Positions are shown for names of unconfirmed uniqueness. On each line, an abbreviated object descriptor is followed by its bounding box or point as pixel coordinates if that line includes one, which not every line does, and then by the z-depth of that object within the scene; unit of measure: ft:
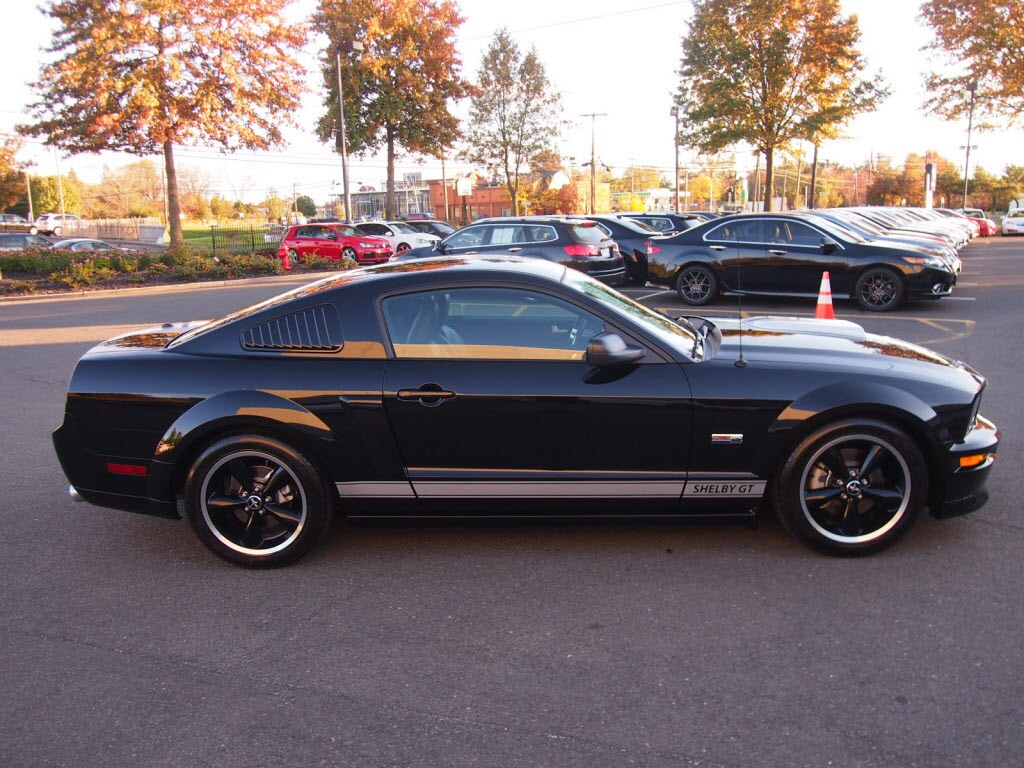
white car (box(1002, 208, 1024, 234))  146.82
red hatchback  89.40
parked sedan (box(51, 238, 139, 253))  98.63
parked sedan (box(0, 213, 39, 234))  191.42
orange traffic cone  31.50
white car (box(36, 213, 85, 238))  204.89
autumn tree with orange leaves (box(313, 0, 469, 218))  115.75
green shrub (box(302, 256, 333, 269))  85.51
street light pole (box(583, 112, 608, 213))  201.71
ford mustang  12.55
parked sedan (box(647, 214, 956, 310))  39.70
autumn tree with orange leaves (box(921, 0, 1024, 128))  107.14
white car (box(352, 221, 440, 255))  91.68
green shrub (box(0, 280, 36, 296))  65.41
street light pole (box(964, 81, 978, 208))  117.18
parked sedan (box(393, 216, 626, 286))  46.16
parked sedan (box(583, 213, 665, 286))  53.52
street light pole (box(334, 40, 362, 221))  104.27
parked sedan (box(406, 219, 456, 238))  102.70
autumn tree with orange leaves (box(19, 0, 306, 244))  81.25
